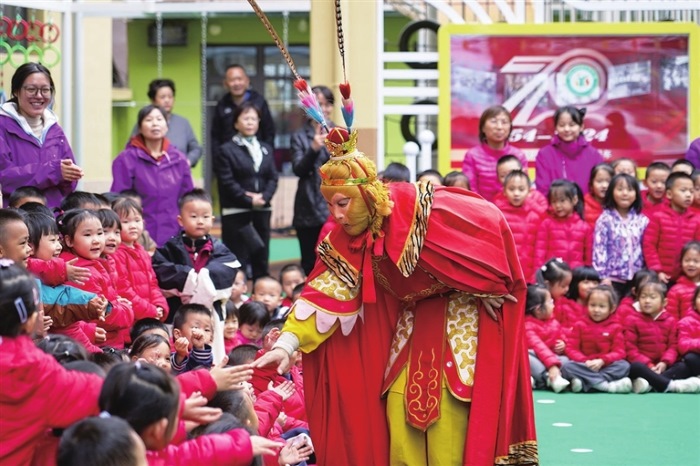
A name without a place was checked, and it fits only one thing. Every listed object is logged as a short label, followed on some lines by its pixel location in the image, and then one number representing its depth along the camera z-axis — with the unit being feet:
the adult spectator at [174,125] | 45.10
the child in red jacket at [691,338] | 38.26
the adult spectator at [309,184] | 42.81
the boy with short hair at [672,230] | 41.29
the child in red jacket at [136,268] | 29.61
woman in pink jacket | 42.52
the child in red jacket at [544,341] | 38.00
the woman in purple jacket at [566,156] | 43.97
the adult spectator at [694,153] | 46.05
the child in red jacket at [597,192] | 42.19
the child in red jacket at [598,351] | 38.08
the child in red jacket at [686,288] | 39.71
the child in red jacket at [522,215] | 40.37
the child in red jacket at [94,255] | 27.76
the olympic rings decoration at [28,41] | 41.93
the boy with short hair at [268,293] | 36.91
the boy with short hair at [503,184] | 41.21
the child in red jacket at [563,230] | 40.92
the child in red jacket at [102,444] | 15.79
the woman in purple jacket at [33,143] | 31.89
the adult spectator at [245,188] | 42.74
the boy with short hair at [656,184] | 42.92
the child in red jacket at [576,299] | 39.35
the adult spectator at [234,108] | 45.61
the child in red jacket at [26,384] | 16.89
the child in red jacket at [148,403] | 16.98
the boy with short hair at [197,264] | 31.67
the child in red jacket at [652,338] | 38.26
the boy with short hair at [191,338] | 26.25
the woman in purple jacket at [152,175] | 38.37
